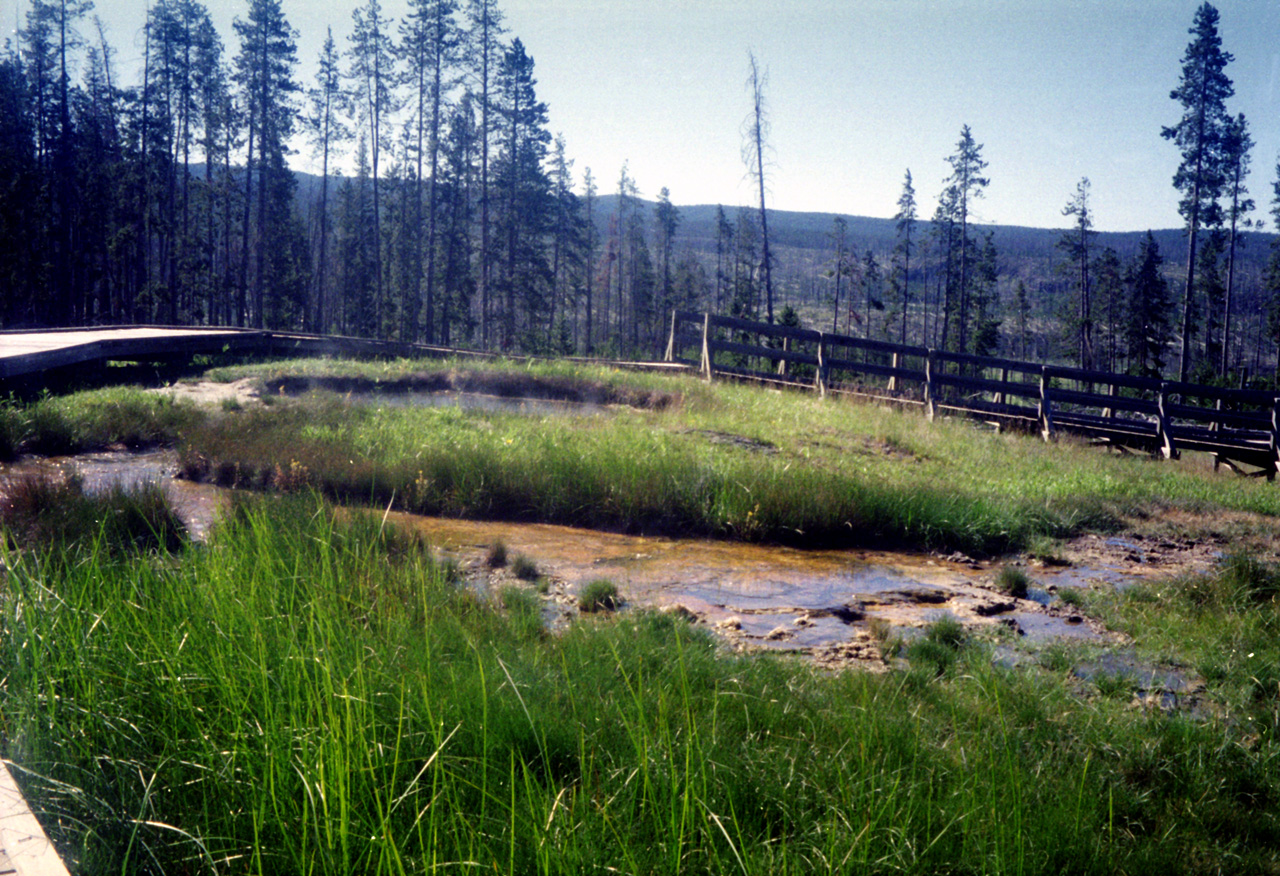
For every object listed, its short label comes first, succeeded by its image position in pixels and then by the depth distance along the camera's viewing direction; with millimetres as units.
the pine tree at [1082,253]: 56250
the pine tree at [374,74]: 41000
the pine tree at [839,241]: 66000
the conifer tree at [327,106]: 45281
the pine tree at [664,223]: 84231
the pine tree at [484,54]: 36188
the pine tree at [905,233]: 63906
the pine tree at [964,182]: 51344
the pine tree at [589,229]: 69094
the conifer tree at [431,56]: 37625
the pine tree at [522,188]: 41656
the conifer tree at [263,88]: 39219
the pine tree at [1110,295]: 63500
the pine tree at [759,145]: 33281
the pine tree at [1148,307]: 52906
